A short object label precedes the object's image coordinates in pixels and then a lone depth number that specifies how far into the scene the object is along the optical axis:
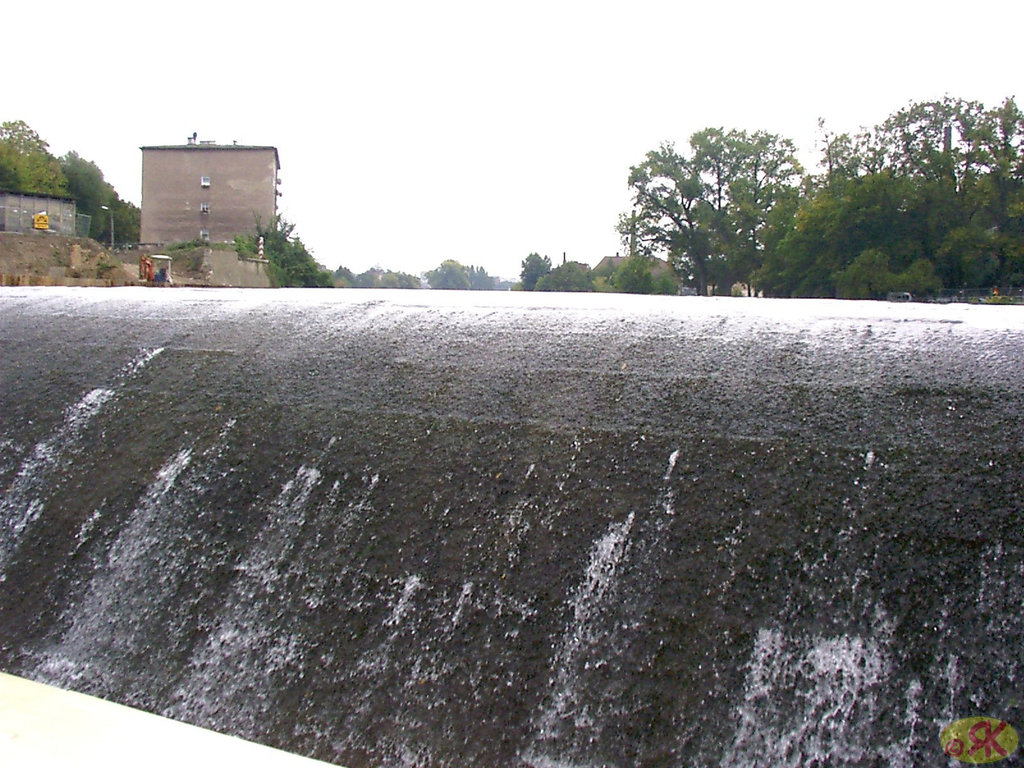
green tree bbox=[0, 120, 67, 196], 40.02
